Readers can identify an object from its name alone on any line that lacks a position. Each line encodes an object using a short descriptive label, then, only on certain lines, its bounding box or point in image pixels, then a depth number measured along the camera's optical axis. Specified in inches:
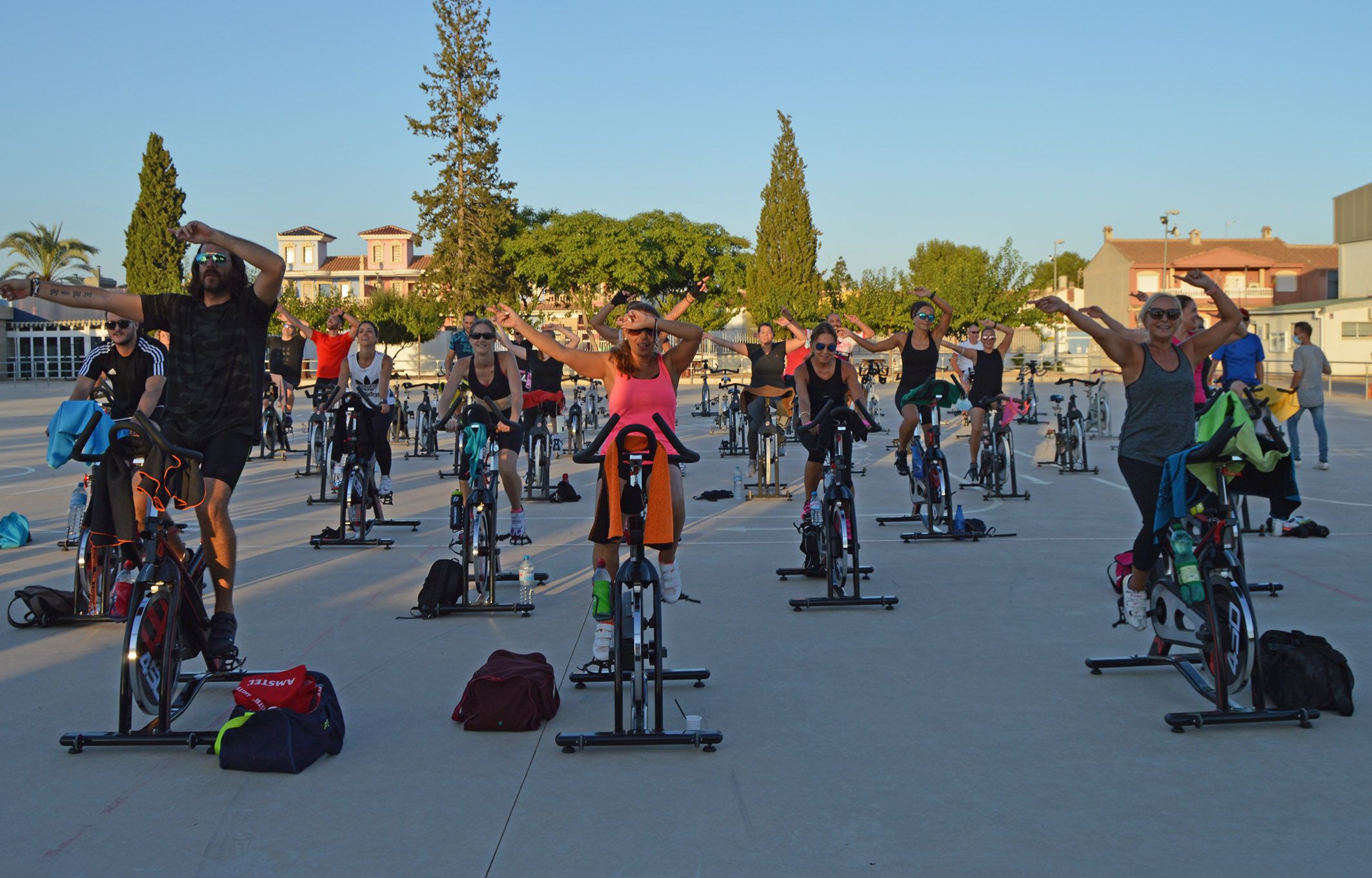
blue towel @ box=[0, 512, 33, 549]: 433.1
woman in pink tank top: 232.2
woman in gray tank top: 244.8
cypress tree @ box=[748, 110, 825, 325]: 2728.8
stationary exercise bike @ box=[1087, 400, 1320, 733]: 208.1
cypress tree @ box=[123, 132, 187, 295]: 2679.6
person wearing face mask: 625.6
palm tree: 3289.9
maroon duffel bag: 214.1
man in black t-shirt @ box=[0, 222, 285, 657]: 223.9
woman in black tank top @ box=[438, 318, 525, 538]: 390.0
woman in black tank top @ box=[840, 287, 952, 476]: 458.0
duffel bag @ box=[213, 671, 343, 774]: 192.7
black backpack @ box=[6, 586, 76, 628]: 299.1
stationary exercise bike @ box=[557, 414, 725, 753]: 203.0
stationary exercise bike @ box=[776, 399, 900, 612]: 313.6
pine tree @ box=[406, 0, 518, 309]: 2301.9
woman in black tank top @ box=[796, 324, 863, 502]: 376.8
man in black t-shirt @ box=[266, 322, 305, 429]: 712.9
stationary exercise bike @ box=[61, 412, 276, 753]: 200.7
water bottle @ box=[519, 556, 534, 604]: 318.7
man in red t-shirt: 606.9
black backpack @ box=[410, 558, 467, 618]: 311.4
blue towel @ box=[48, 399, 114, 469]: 231.1
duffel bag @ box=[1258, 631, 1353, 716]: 214.5
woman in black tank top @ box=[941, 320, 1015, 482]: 537.6
